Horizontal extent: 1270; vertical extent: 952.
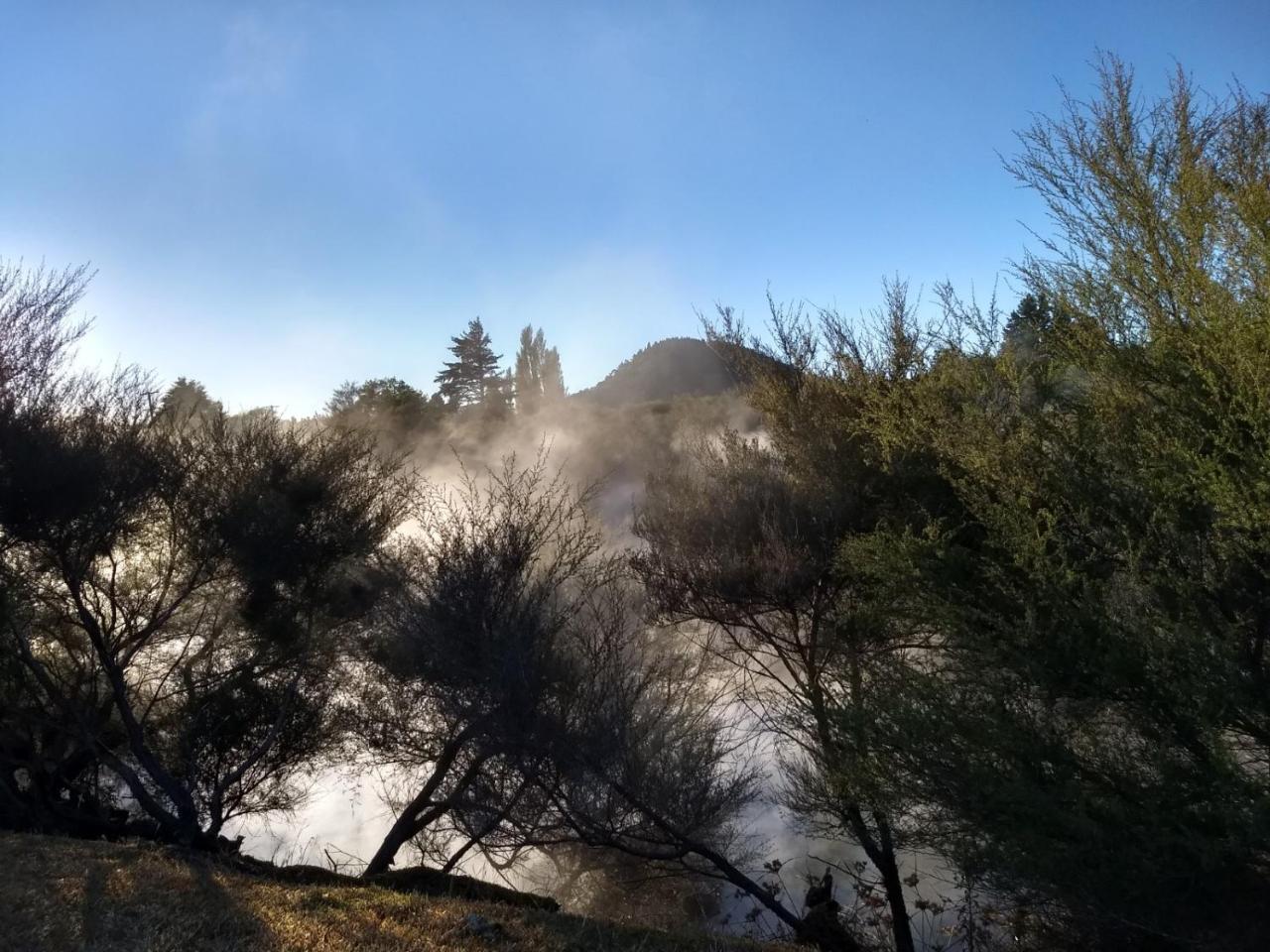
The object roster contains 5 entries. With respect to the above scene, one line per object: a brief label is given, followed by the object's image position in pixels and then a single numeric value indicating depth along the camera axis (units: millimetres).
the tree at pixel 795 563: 7430
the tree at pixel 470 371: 44531
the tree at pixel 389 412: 13312
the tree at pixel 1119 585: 4004
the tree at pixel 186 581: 7570
